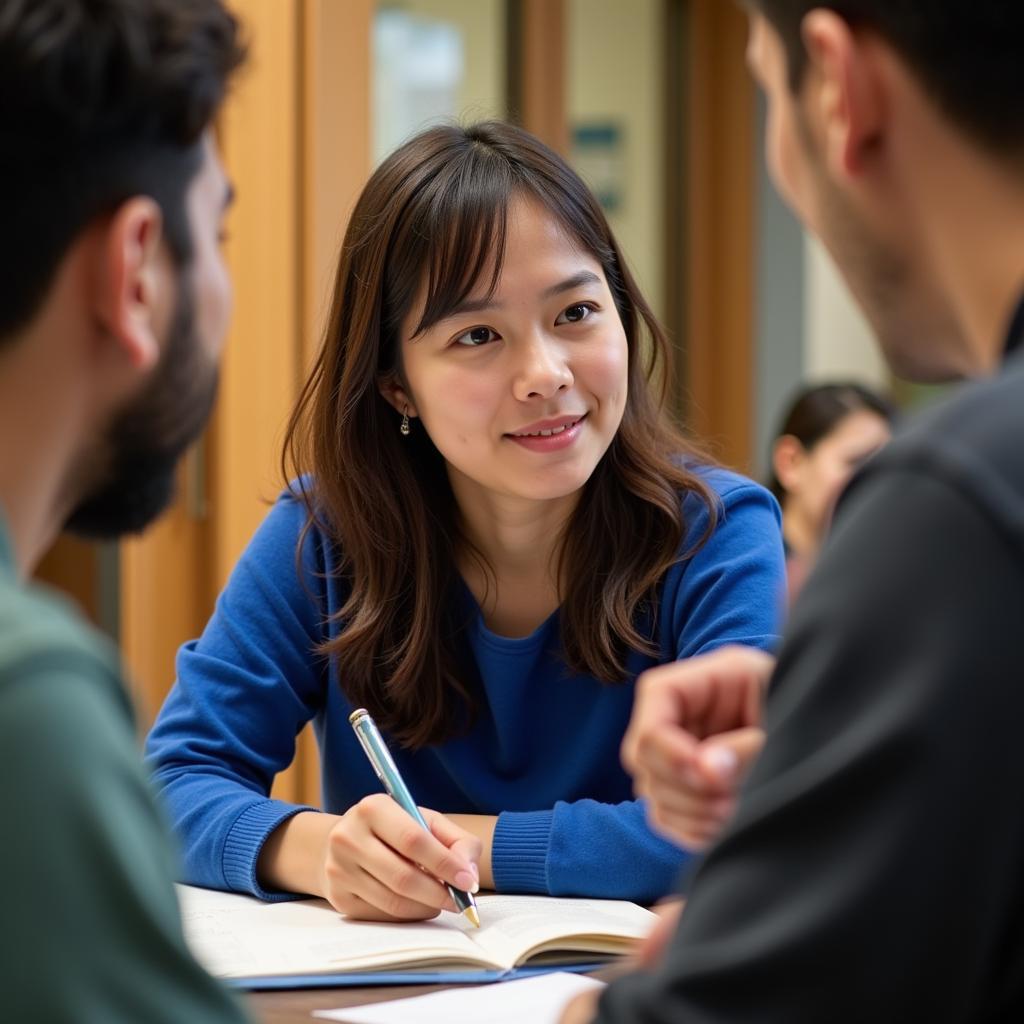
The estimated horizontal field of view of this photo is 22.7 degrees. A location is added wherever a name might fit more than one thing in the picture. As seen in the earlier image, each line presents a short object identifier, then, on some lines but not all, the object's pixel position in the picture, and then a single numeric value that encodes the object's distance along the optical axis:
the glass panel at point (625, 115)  3.50
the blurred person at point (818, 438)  2.53
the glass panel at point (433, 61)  2.77
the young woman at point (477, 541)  1.53
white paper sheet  1.18
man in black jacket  0.77
